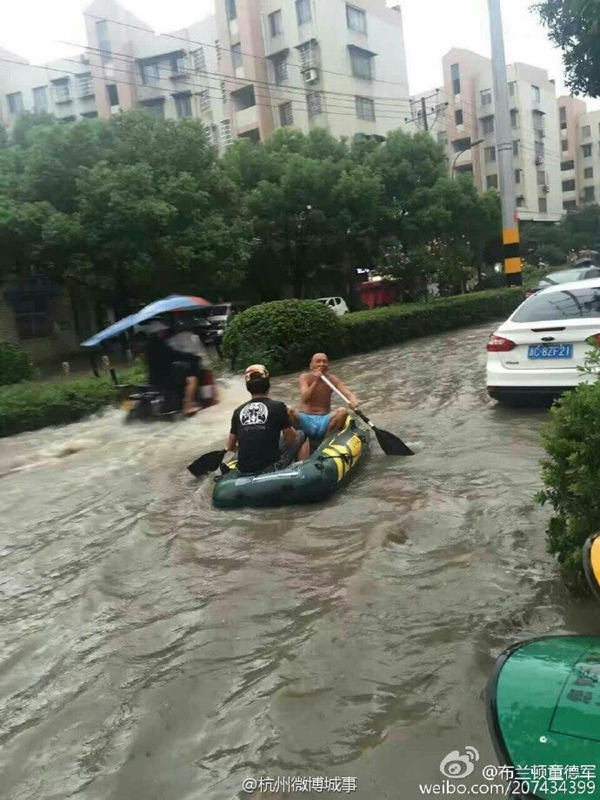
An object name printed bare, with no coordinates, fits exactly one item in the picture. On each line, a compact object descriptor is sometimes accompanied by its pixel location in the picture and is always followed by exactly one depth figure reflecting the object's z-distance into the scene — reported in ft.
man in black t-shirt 20.84
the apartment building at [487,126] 169.95
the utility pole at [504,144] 48.52
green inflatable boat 19.85
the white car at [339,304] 89.04
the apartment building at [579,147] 221.66
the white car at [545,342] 24.16
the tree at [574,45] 33.83
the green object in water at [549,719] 6.42
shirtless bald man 24.90
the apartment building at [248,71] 124.57
